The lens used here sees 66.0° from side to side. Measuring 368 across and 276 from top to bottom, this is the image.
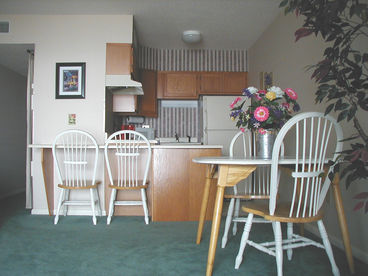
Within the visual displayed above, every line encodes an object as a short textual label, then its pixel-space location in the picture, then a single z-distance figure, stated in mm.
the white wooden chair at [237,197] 1896
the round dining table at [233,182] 1479
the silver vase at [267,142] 1847
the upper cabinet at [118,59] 3340
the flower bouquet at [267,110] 1769
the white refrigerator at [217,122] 4328
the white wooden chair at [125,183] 2667
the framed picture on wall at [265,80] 3662
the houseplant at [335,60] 1147
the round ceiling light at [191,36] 3997
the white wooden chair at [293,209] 1384
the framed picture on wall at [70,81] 3291
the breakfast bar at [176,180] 2771
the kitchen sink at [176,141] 4793
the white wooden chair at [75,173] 2748
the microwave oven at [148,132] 4555
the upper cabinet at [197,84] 4766
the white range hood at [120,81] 3305
